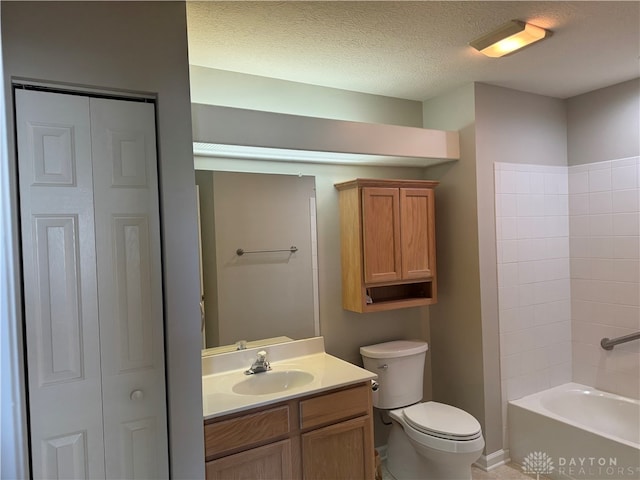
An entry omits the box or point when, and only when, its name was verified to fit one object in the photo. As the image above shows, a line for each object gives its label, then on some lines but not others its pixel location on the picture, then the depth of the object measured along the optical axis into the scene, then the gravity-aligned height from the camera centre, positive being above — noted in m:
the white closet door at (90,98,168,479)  1.60 -0.17
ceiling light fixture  2.03 +0.94
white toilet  2.40 -1.11
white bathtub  2.46 -1.29
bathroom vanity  1.89 -0.85
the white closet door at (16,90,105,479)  1.49 -0.14
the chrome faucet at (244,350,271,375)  2.37 -0.70
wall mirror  2.42 -0.11
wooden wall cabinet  2.70 -0.04
